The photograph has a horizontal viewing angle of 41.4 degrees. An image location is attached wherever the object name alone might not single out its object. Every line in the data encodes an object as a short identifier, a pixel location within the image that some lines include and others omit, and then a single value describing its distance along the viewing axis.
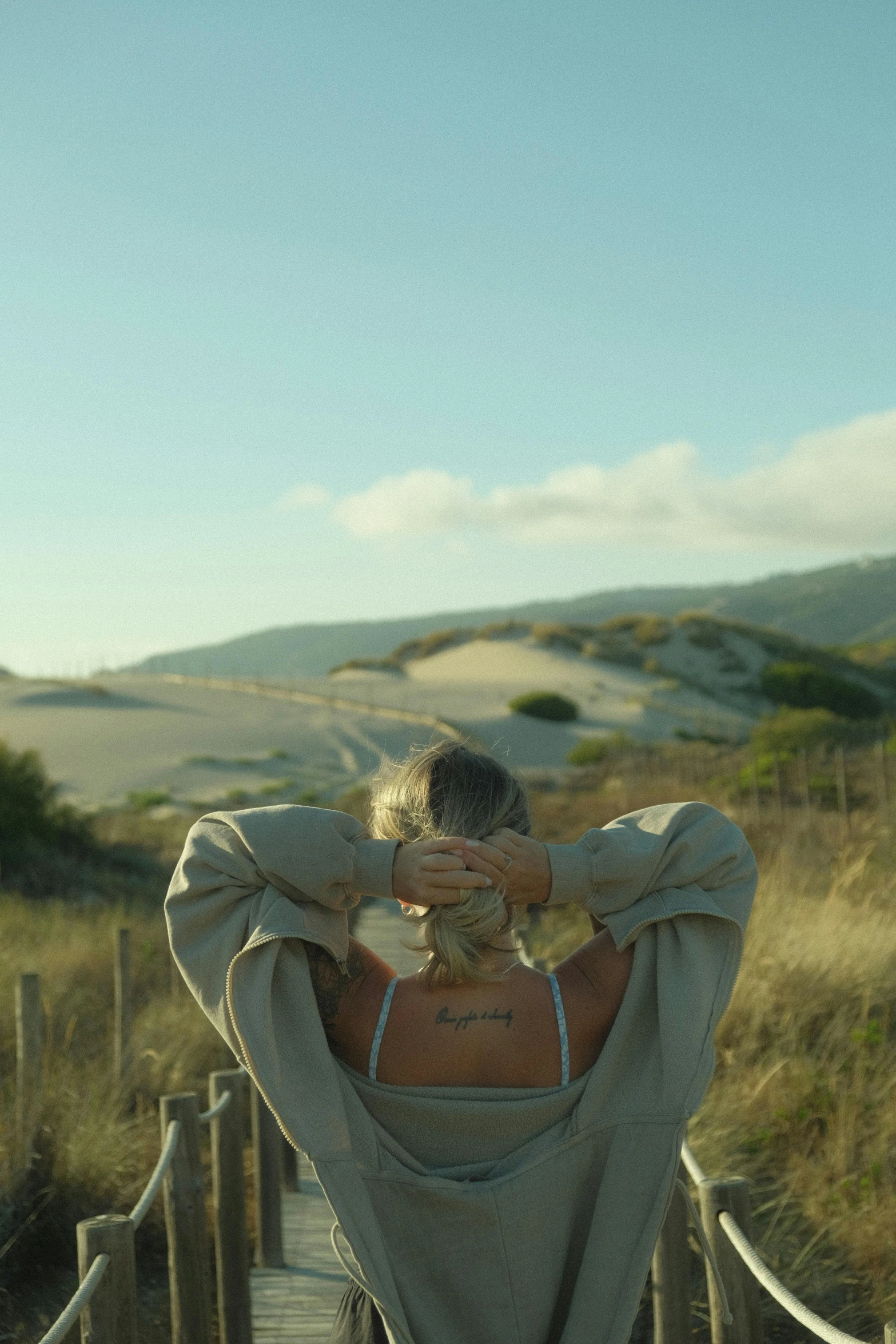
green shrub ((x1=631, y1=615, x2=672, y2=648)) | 58.53
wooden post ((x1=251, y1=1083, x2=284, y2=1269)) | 4.62
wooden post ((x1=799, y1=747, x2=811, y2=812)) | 15.06
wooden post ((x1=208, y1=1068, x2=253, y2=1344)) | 3.71
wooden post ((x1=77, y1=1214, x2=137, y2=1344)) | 2.46
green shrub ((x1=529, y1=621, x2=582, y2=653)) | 58.31
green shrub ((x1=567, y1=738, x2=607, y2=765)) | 32.88
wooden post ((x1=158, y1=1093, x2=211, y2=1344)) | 3.30
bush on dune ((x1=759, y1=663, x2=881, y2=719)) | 43.78
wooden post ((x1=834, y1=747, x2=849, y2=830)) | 10.83
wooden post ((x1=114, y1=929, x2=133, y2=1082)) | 6.09
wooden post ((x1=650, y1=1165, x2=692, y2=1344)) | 2.93
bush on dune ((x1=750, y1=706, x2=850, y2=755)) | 23.88
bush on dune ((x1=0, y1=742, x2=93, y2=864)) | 13.84
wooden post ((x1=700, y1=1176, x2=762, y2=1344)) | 2.66
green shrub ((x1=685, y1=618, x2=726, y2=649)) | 57.19
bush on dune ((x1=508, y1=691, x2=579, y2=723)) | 42.25
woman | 1.68
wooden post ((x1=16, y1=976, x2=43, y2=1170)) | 4.52
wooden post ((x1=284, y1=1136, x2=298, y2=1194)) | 5.65
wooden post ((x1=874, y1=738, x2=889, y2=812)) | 11.38
